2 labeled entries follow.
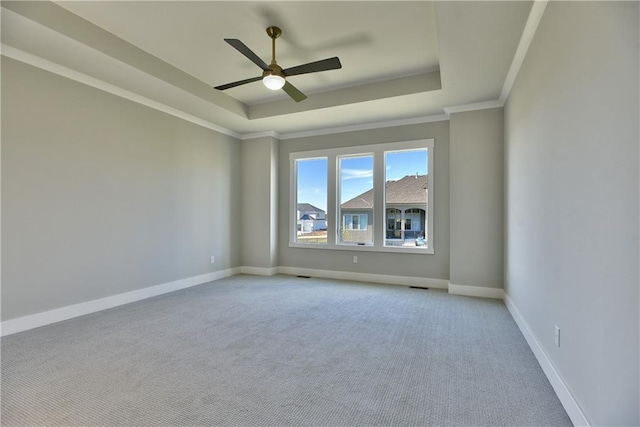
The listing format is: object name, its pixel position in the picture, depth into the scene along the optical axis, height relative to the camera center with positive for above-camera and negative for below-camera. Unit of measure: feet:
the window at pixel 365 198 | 16.69 +1.18
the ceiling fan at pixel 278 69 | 9.32 +4.69
